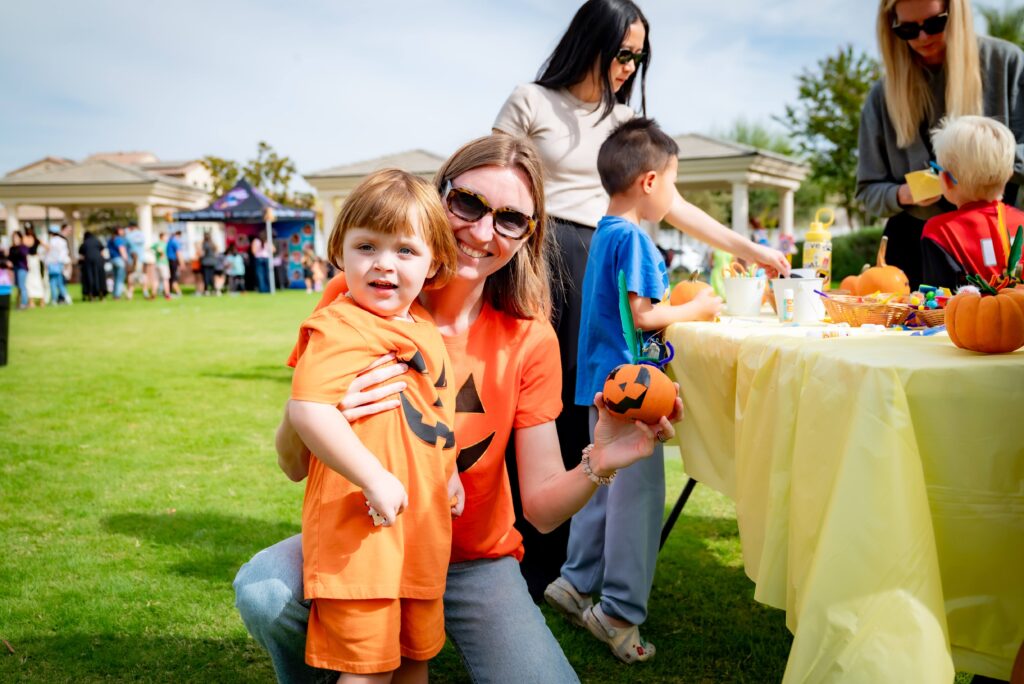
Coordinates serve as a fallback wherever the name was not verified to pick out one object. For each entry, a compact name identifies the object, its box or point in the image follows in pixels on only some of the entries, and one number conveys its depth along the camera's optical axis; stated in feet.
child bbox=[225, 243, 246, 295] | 84.23
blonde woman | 10.02
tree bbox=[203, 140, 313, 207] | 131.13
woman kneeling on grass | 5.71
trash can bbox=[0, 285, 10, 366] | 27.26
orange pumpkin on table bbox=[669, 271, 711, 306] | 9.25
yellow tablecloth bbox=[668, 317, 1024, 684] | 4.42
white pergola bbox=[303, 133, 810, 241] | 80.43
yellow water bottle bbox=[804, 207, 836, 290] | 9.83
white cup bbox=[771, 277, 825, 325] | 8.23
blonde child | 8.62
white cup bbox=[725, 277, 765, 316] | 9.68
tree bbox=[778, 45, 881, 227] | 70.85
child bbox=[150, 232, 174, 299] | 73.41
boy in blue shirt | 8.25
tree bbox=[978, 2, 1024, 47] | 75.05
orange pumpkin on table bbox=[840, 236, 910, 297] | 8.61
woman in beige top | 9.63
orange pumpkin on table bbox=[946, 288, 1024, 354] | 4.91
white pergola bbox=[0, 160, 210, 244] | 102.06
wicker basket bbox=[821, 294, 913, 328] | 7.30
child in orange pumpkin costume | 5.00
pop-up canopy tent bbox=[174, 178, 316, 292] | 85.66
